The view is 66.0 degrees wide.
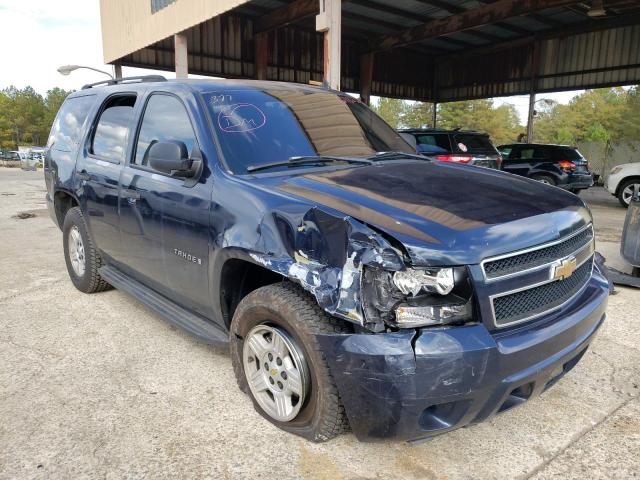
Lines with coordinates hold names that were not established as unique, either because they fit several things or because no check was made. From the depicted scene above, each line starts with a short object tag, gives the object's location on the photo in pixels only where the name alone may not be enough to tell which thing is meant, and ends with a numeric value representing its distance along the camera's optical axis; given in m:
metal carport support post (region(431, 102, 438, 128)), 27.06
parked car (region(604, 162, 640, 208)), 12.12
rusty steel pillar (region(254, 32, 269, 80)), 19.06
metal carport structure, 15.03
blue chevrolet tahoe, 1.95
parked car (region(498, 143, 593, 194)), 13.52
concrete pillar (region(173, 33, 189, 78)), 14.13
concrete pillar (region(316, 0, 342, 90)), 9.31
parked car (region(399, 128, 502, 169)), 9.57
